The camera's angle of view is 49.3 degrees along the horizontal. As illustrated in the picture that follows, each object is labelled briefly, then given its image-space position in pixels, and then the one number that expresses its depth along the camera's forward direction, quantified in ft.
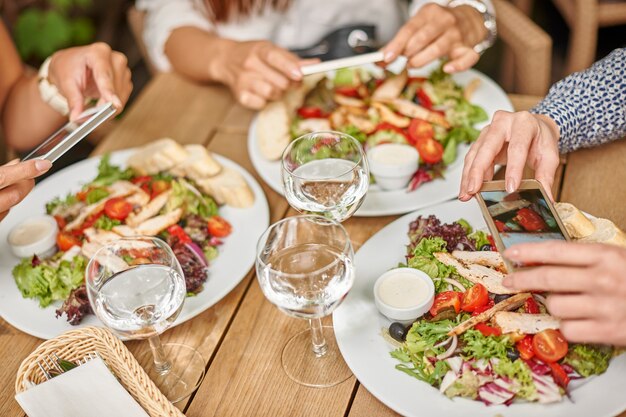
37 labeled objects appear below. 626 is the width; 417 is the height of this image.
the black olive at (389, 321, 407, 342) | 4.34
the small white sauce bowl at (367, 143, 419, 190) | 5.75
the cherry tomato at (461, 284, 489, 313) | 4.38
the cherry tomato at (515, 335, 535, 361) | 4.02
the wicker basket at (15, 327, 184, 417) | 4.04
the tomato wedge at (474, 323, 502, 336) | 4.15
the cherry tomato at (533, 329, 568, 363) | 3.97
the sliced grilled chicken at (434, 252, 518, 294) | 4.42
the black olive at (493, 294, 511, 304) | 4.38
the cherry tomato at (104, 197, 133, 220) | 5.75
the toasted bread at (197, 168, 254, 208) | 5.84
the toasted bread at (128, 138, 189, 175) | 6.20
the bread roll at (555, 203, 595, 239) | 4.55
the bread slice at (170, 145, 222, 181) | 6.07
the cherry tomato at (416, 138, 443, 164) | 6.01
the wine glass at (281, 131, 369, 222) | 4.77
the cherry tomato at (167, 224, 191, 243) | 5.51
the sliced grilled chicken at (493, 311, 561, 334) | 4.08
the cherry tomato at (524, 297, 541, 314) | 4.26
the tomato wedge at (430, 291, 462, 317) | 4.41
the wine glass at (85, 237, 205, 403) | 4.21
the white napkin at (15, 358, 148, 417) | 4.13
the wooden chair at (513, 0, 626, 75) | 9.66
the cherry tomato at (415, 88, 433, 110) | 6.75
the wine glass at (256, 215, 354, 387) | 3.86
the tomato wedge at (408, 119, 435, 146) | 6.29
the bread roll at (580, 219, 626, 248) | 4.41
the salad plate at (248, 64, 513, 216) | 5.61
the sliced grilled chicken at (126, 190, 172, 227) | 5.72
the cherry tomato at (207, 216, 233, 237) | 5.64
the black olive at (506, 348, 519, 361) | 4.03
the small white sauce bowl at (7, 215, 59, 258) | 5.55
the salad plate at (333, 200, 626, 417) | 3.80
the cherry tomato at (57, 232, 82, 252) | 5.57
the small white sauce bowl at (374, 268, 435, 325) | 4.40
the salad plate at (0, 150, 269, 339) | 4.95
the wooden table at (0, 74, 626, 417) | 4.27
